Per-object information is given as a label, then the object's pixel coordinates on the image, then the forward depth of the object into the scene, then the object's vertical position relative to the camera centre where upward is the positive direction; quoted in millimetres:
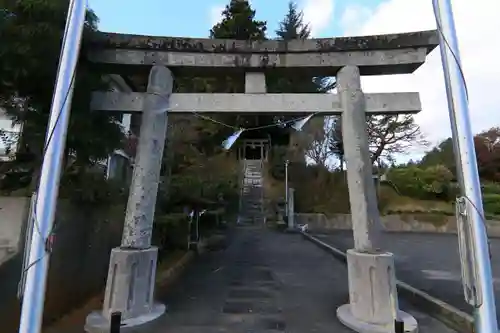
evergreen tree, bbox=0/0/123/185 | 4754 +2005
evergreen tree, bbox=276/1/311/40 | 35312 +20035
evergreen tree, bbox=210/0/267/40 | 25359 +14317
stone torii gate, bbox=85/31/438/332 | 5516 +2125
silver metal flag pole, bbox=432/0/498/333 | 3072 +308
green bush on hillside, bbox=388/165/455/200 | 26156 +3181
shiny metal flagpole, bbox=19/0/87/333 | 3152 +417
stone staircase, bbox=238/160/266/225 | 23666 +2196
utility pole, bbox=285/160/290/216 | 24388 +2823
